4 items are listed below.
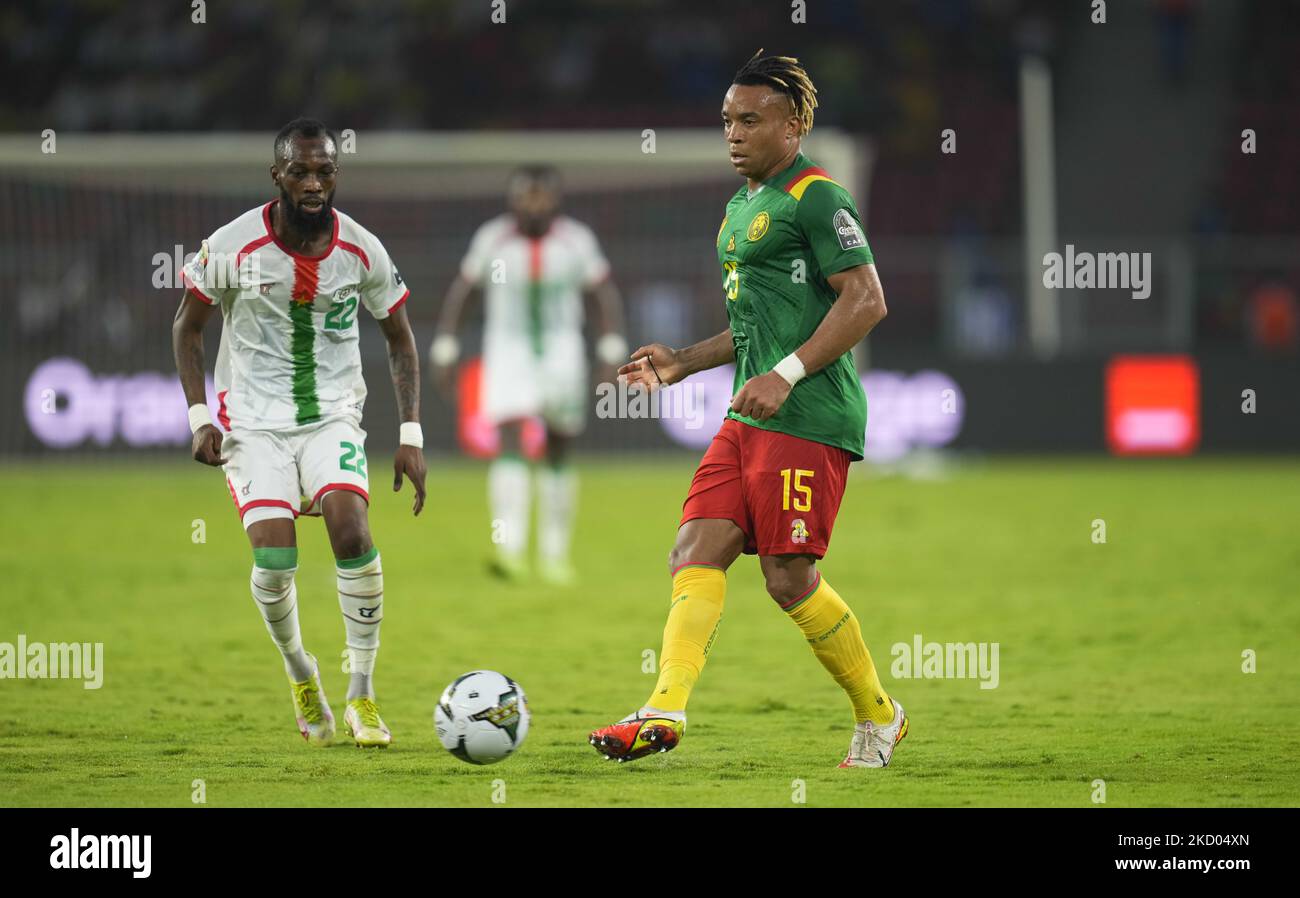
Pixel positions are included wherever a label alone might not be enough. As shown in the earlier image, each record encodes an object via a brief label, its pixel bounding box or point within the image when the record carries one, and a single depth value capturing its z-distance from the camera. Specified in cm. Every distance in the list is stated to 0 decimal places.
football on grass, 1109
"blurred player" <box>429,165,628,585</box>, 2319
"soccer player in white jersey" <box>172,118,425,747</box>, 1180
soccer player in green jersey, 1075
